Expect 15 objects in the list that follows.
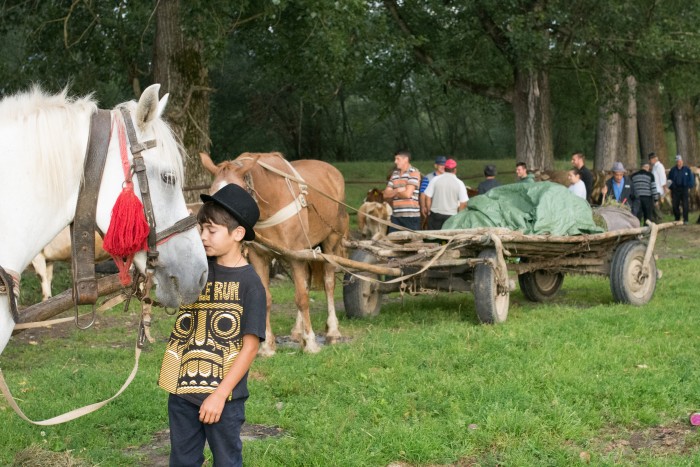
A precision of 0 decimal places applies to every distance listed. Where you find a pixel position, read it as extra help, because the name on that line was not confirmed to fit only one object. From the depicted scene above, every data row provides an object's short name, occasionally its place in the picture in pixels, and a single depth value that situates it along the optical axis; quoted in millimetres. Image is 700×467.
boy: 3516
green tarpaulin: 9406
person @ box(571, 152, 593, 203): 14398
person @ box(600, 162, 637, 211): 16288
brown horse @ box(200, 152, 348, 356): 7480
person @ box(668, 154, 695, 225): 22219
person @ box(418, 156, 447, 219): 13320
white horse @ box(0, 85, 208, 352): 3100
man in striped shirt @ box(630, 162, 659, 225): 19906
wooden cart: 8539
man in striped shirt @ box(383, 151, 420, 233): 11500
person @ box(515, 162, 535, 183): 14070
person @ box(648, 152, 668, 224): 21922
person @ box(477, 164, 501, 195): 13297
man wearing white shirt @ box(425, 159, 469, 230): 12297
